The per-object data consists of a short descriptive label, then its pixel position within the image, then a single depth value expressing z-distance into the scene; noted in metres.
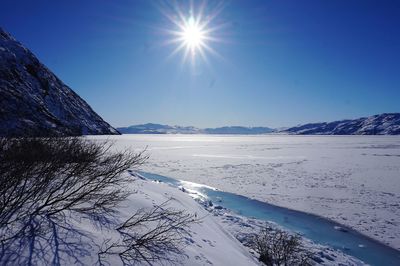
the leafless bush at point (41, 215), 3.16
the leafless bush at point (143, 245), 3.77
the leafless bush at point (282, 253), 6.21
